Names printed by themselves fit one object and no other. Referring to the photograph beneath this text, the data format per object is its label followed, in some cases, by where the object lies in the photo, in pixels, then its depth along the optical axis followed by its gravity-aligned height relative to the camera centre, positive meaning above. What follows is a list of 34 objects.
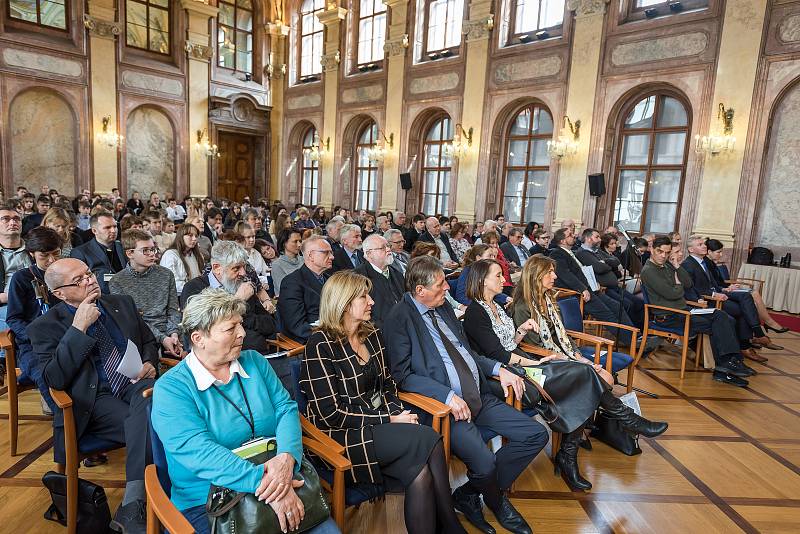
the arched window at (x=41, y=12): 11.52 +3.85
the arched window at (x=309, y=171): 15.72 +0.84
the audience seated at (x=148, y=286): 3.30 -0.63
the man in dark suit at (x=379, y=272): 4.05 -0.56
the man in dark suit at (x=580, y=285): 5.60 -0.77
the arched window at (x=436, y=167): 12.54 +0.96
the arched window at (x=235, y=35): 14.81 +4.61
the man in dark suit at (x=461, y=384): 2.45 -0.91
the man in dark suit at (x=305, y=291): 3.50 -0.64
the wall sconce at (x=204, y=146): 14.46 +1.30
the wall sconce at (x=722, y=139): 8.22 +1.35
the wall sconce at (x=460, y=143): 11.61 +1.46
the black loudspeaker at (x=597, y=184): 8.84 +0.54
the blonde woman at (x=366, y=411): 2.10 -0.93
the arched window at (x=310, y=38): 15.11 +4.73
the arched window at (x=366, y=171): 14.20 +0.86
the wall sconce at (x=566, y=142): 9.93 +1.40
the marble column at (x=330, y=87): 14.25 +3.15
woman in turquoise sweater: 1.69 -0.78
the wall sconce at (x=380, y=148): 13.14 +1.40
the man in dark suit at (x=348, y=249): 5.09 -0.49
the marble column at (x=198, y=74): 13.91 +3.21
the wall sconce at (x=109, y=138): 12.65 +1.19
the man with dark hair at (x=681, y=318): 4.80 -0.92
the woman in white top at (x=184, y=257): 4.34 -0.56
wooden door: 15.75 +0.86
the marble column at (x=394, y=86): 12.70 +2.93
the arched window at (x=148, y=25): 13.15 +4.23
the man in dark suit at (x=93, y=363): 2.05 -0.80
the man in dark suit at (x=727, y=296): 5.36 -0.77
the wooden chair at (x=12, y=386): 2.87 -1.14
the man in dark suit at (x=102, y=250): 4.08 -0.52
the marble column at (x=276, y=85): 15.54 +3.44
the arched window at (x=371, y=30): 13.51 +4.55
